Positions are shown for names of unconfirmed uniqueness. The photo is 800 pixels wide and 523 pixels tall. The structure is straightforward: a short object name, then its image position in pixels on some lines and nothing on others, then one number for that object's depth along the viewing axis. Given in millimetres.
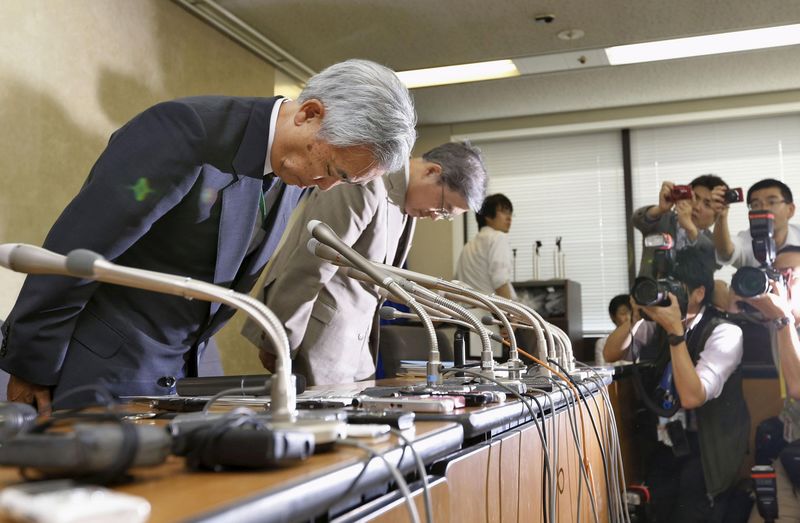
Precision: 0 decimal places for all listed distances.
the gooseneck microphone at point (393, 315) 1616
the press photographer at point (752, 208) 3403
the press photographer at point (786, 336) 2936
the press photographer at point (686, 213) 3375
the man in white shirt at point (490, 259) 5086
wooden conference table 459
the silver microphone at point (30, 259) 704
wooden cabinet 5516
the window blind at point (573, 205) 6309
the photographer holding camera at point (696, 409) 2986
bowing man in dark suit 1290
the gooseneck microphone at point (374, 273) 1321
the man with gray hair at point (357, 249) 2064
